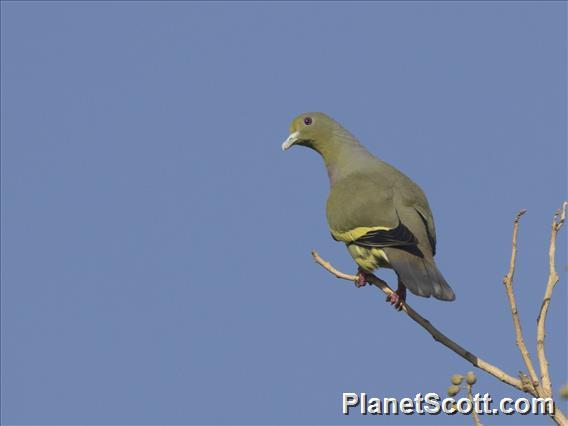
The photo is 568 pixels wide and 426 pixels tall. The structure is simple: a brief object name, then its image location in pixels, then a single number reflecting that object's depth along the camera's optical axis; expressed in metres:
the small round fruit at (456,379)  9.80
